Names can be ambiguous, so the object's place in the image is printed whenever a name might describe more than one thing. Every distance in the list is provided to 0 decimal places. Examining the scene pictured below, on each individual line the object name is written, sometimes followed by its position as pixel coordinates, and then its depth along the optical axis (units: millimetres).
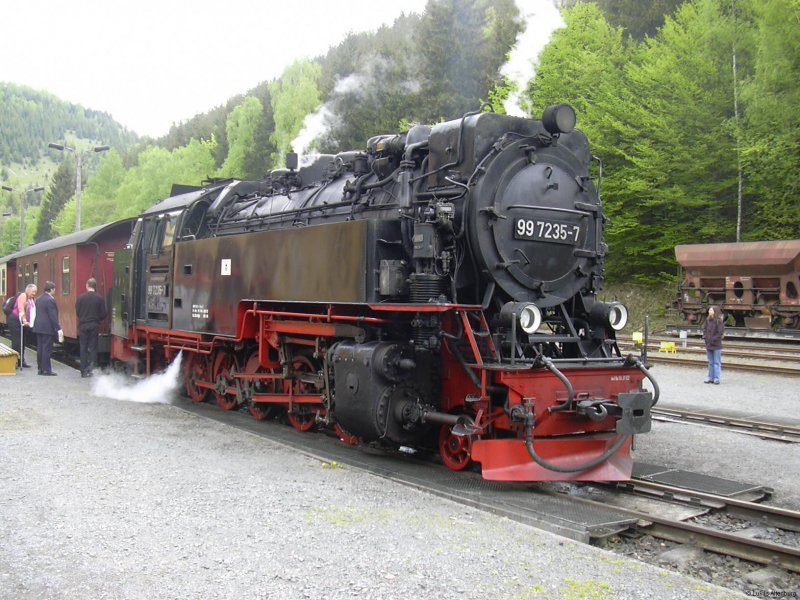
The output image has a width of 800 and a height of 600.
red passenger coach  14570
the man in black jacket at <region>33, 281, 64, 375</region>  13094
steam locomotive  5918
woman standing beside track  12609
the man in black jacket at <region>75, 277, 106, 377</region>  12852
